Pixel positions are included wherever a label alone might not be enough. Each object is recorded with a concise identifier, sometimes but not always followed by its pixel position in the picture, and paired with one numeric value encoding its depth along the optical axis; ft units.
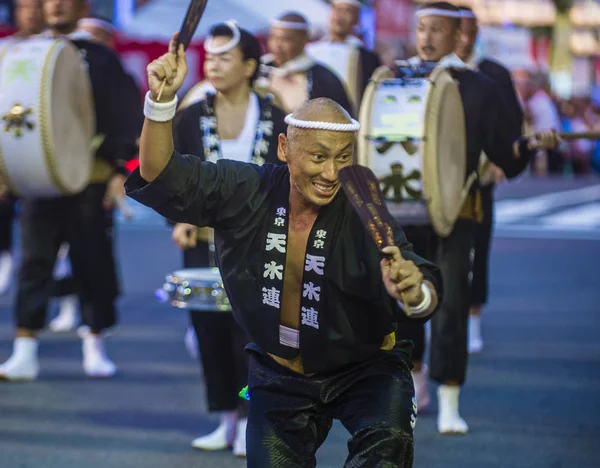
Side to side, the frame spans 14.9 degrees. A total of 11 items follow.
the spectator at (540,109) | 137.71
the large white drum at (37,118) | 42.93
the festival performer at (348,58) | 55.85
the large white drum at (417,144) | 37.08
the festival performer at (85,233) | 45.84
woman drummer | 35.91
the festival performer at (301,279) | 23.65
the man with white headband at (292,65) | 50.49
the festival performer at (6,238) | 60.62
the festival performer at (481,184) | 45.63
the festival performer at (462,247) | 38.70
